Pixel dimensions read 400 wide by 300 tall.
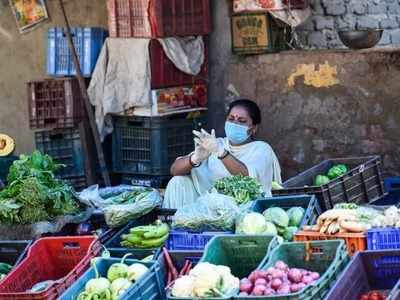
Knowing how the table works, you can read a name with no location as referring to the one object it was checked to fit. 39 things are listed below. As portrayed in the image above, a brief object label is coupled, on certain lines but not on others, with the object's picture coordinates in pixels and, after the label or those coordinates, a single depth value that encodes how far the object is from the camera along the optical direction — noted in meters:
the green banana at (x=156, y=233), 5.92
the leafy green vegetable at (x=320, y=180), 7.29
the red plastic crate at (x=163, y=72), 8.87
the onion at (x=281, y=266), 4.94
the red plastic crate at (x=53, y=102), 9.34
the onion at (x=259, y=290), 4.70
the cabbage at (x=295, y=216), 5.92
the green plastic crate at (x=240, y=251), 5.35
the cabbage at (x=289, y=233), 5.77
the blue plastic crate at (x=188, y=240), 5.77
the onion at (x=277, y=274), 4.82
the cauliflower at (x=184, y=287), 4.83
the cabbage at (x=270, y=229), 5.73
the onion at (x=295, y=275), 4.84
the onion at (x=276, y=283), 4.73
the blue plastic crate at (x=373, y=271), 4.98
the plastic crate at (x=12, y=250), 6.21
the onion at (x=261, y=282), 4.78
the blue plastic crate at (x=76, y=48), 9.36
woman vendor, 6.92
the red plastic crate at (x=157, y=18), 8.77
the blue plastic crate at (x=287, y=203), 6.18
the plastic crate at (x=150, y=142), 8.91
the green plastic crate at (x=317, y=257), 4.93
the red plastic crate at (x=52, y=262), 5.53
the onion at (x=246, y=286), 4.82
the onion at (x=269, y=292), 4.67
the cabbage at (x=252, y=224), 5.73
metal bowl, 8.47
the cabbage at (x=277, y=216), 5.87
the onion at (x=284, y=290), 4.65
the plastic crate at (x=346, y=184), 6.51
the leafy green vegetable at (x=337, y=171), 7.39
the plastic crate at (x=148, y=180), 8.98
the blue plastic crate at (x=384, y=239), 5.30
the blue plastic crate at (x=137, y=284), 5.00
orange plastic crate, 5.34
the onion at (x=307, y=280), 4.78
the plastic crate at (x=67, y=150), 9.47
